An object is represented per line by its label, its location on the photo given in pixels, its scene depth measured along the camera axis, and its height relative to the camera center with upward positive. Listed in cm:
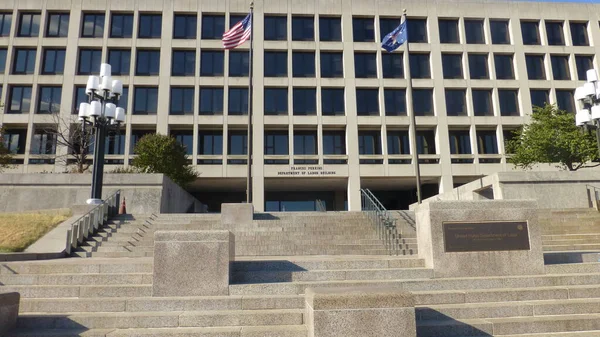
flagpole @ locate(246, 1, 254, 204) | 1664 +492
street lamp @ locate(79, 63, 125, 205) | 1605 +558
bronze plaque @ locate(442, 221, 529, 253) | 796 +6
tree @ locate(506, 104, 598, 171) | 2341 +578
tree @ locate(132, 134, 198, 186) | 2216 +509
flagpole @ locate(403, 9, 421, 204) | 1758 +392
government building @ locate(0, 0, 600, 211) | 3306 +1427
